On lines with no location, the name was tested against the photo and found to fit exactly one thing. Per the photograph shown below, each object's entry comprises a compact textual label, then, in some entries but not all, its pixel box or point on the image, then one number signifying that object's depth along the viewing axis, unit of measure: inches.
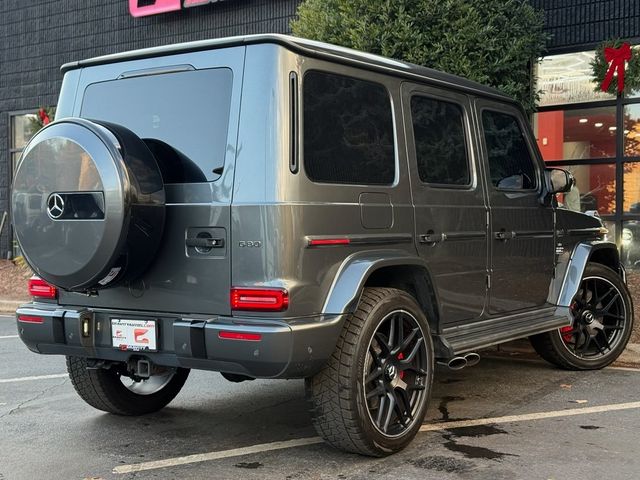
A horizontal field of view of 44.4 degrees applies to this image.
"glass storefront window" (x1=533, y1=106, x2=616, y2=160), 418.6
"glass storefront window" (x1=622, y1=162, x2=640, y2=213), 410.6
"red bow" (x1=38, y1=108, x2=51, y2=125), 567.0
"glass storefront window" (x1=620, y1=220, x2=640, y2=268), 412.2
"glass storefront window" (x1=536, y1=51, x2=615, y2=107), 415.5
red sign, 537.7
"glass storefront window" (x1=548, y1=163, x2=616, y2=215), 418.3
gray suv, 148.3
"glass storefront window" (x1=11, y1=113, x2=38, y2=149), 645.1
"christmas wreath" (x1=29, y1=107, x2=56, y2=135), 572.1
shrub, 332.2
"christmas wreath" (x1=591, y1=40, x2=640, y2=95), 384.8
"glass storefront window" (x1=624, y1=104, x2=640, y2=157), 409.0
